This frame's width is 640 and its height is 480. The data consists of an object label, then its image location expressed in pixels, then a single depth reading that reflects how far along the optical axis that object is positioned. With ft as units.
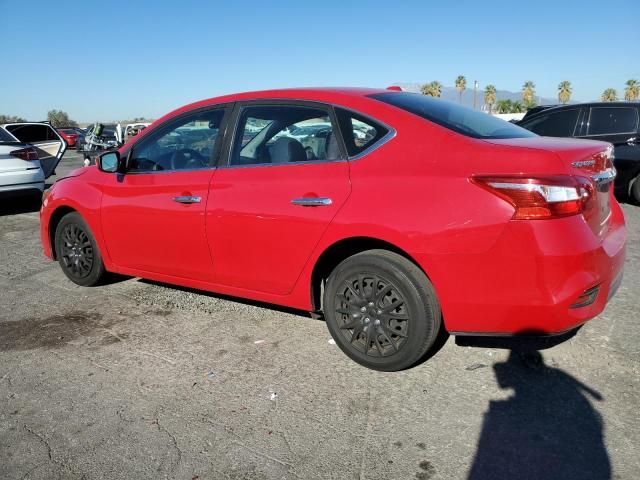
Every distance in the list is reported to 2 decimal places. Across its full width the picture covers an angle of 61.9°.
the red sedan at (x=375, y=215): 8.61
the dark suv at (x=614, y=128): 26.55
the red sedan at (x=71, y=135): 101.58
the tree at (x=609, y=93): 260.29
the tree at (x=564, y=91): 288.92
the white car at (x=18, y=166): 27.84
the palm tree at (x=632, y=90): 262.26
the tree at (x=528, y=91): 320.17
